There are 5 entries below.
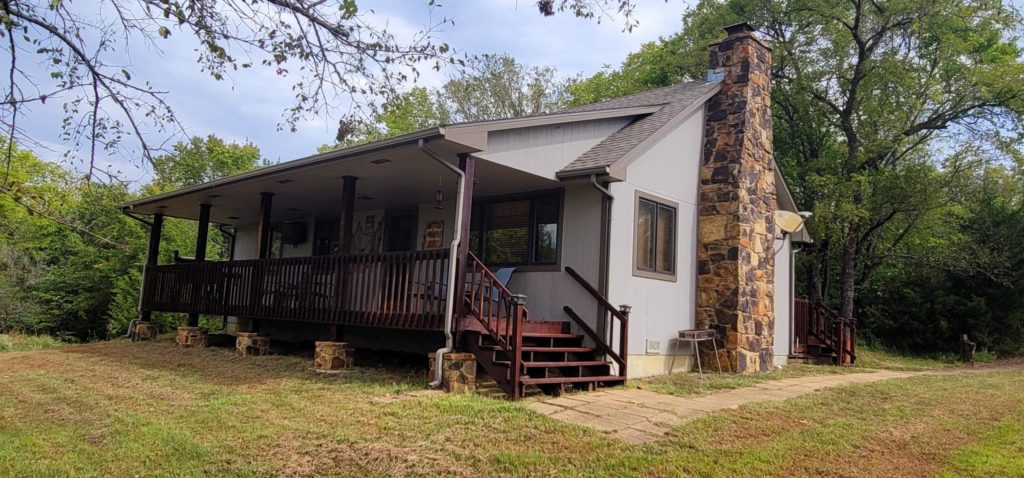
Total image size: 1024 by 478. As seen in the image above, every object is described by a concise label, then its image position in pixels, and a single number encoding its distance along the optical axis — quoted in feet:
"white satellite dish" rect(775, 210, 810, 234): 38.27
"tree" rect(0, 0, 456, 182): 13.79
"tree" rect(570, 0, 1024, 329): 53.21
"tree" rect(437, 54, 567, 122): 87.30
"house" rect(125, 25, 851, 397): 24.16
